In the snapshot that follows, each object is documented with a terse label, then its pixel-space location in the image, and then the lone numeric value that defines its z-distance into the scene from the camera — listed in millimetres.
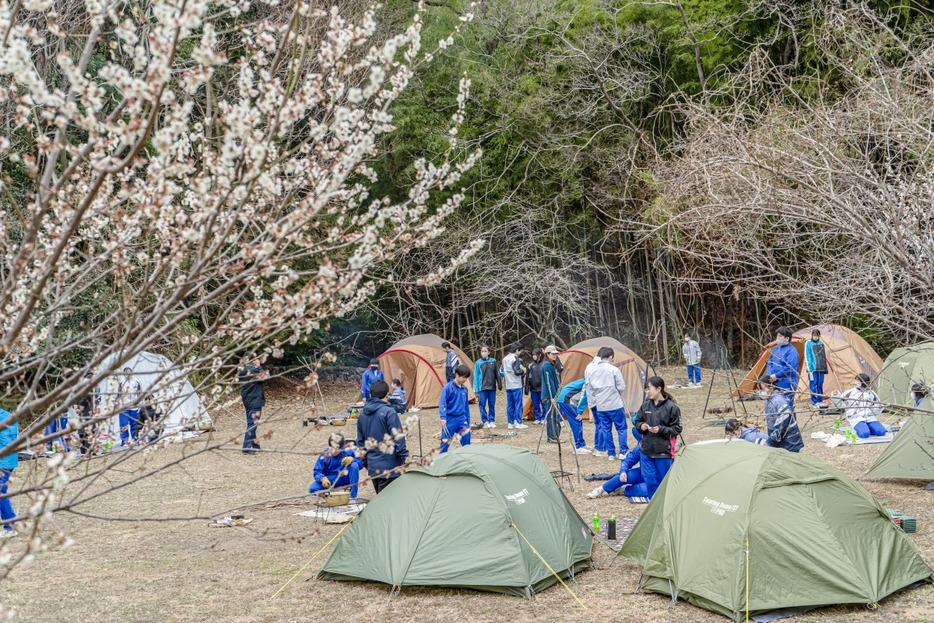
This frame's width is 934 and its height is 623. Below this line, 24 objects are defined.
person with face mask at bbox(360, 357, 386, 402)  14445
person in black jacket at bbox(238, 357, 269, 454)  12061
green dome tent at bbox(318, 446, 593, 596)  6562
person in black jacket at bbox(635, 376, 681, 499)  8516
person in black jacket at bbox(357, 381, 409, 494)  8023
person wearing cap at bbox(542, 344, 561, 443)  12344
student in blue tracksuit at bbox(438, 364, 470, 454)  11617
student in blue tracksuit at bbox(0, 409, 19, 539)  7955
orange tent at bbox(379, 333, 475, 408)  17938
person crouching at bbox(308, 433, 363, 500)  8648
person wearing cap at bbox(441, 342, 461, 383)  16381
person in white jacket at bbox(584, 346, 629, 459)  11289
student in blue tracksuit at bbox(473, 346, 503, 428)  15016
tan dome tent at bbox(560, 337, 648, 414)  15555
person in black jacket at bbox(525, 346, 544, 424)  14891
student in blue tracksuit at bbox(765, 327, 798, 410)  11992
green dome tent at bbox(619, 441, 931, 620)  6012
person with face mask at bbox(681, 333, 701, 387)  19047
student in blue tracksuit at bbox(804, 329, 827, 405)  13891
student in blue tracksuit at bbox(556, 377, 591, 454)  12039
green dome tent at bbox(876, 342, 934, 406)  13219
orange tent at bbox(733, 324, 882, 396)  15617
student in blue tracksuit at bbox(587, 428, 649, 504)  9188
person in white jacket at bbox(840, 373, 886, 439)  11938
